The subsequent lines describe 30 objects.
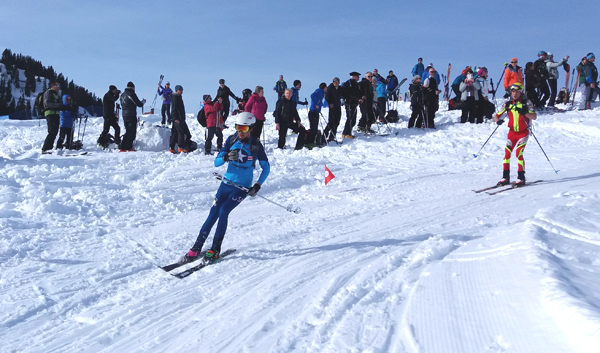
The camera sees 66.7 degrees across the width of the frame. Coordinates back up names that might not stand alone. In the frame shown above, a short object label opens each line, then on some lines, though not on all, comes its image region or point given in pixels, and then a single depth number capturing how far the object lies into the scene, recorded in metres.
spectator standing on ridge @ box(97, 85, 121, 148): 13.63
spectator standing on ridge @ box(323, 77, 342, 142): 14.32
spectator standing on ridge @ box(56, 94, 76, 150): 13.35
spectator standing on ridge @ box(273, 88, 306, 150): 13.97
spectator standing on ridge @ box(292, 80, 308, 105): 15.95
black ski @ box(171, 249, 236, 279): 5.51
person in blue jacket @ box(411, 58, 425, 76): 20.53
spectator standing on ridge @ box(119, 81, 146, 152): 13.31
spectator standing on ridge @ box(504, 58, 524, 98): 15.35
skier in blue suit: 6.27
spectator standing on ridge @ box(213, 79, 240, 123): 14.94
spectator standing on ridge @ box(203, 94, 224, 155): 13.75
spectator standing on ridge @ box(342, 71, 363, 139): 14.94
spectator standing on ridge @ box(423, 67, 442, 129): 15.77
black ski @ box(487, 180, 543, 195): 9.15
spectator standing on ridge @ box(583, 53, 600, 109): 18.58
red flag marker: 10.45
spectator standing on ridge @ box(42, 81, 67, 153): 12.83
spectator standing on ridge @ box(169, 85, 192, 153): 13.57
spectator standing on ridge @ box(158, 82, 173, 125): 18.53
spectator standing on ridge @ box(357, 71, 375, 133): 15.22
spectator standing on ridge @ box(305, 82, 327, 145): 14.37
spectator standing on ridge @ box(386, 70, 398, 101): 20.55
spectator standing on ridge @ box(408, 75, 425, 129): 15.58
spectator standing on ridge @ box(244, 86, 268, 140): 13.38
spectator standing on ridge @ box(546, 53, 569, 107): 17.86
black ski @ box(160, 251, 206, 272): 5.76
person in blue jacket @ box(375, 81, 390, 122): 17.38
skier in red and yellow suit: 9.76
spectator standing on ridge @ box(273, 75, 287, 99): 19.12
